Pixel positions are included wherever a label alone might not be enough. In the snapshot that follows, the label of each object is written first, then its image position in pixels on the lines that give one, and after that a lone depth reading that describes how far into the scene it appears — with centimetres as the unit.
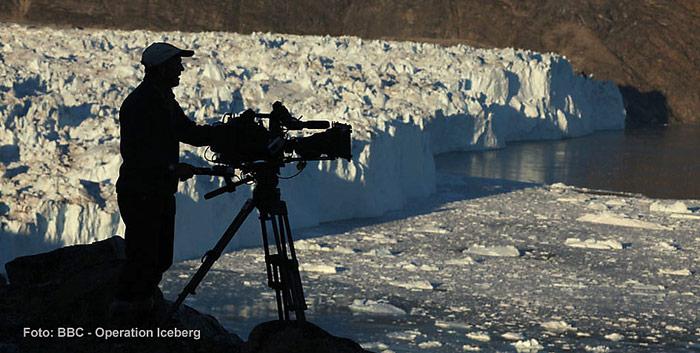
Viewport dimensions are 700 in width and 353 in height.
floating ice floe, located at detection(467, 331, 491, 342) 1634
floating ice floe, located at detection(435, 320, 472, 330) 1697
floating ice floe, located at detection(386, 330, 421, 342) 1620
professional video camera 820
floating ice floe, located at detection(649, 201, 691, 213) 2905
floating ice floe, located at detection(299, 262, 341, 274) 2047
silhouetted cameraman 823
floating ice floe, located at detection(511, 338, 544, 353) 1580
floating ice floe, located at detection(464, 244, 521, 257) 2266
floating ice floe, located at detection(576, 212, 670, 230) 2683
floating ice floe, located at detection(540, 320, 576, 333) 1711
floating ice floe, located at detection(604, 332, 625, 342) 1661
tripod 820
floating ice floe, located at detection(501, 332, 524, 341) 1640
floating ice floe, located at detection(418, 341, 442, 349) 1576
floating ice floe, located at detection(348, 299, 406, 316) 1769
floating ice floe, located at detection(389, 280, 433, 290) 1955
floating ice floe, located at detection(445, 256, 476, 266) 2162
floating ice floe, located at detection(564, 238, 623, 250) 2400
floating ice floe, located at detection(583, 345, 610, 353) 1593
